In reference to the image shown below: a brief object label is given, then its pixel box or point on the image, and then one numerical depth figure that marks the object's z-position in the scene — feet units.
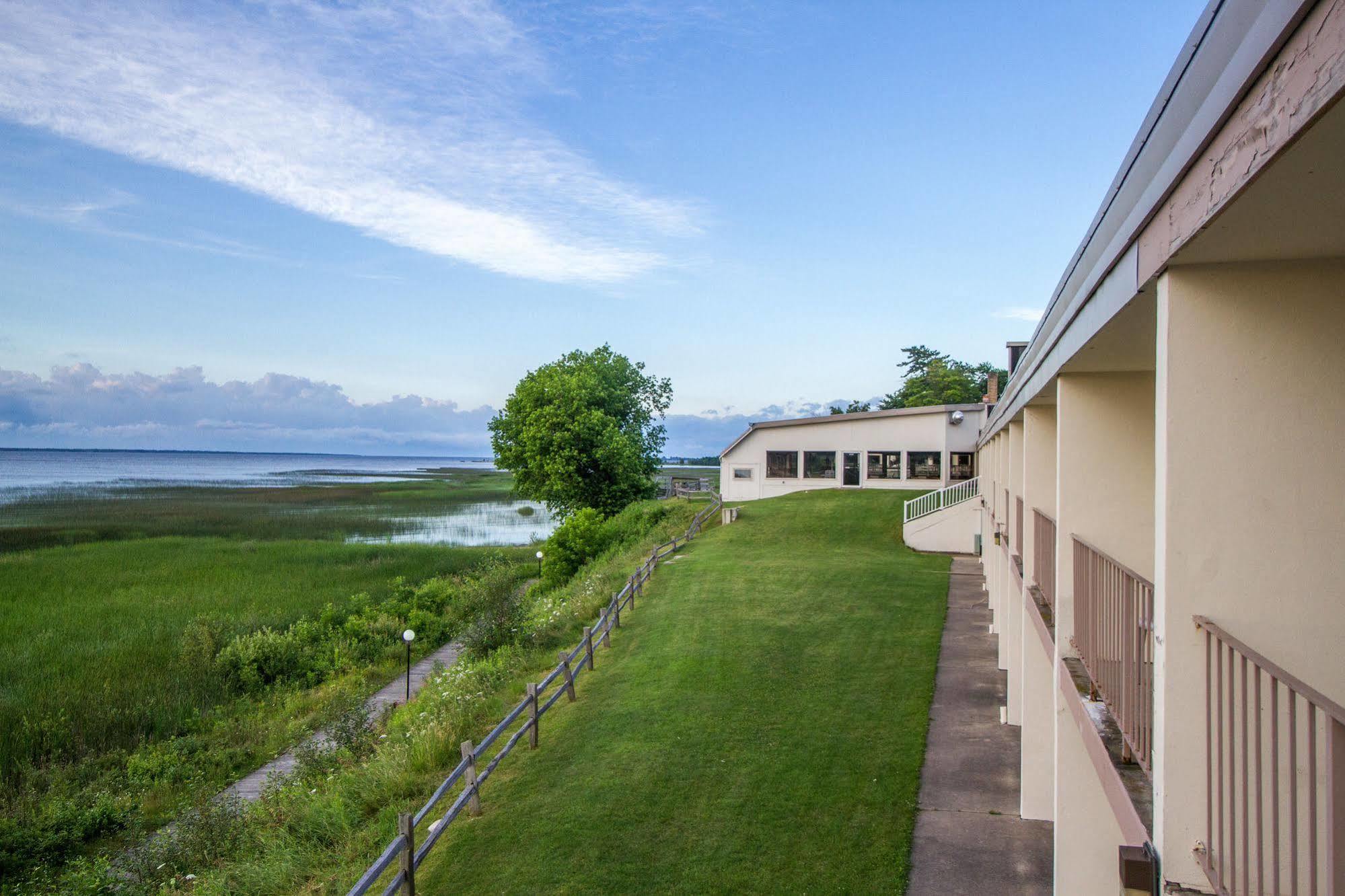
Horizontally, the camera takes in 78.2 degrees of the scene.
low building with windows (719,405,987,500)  122.62
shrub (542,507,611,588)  108.99
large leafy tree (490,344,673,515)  137.28
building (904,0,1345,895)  7.04
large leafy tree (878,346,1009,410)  220.64
